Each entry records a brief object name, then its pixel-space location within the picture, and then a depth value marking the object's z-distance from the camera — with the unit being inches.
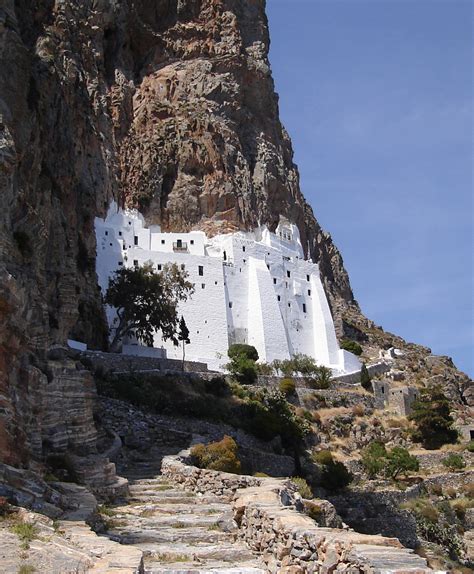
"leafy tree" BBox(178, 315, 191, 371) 1690.5
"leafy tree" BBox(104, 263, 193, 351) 1612.9
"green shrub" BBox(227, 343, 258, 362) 1866.4
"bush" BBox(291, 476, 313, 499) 688.0
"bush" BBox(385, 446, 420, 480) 1348.4
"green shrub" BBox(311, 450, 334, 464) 1320.1
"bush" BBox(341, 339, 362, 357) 2324.8
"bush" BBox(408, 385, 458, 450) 1574.8
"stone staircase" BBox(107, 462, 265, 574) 414.6
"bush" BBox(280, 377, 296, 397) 1605.6
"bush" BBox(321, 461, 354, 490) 1245.8
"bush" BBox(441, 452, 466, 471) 1417.3
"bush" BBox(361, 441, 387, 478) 1363.2
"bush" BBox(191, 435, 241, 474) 773.9
